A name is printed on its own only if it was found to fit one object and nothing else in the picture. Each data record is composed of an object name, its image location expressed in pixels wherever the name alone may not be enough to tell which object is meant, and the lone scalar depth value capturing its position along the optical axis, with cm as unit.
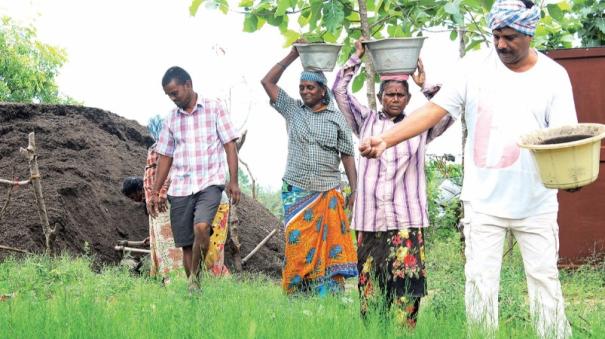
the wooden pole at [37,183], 769
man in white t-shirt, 431
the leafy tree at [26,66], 2355
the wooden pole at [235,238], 922
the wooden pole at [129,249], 905
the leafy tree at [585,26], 1098
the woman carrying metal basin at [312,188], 657
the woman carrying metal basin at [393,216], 505
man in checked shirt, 680
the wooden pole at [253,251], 946
